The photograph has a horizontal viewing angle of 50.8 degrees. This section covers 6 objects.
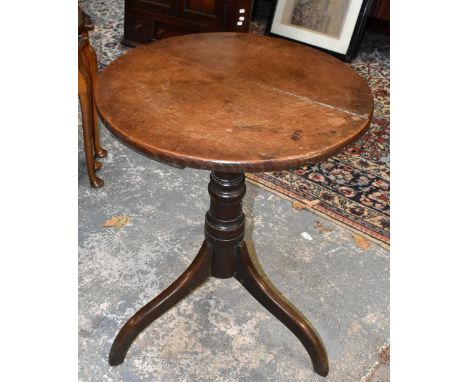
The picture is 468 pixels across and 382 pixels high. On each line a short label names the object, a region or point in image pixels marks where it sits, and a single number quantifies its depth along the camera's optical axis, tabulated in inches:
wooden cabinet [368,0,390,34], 159.2
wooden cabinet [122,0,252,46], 126.3
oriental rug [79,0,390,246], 87.7
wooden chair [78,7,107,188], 79.7
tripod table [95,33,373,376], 42.1
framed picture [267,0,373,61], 143.4
